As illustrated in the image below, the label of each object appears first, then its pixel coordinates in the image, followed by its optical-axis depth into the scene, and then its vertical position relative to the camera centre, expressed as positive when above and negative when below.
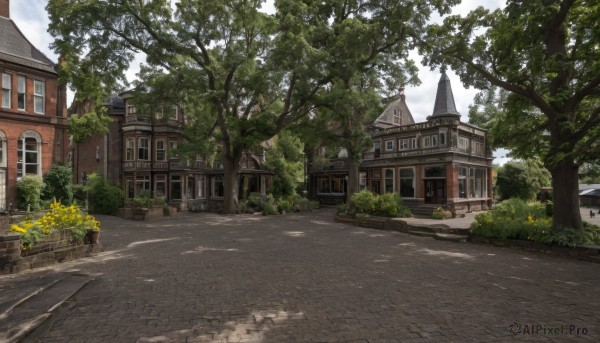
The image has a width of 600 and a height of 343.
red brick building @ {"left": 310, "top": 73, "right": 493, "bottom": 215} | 25.45 +1.16
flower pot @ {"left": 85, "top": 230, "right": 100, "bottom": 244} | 10.26 -1.84
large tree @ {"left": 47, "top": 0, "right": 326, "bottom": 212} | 18.14 +7.70
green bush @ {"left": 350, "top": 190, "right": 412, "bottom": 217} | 18.73 -1.60
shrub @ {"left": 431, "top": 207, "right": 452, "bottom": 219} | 22.42 -2.51
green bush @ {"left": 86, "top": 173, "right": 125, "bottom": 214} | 24.91 -1.52
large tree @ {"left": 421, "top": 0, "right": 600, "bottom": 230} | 9.95 +3.47
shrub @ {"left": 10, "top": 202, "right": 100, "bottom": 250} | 8.31 -1.39
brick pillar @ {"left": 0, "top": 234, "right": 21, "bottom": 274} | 7.55 -1.73
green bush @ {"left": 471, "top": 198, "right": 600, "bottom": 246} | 10.23 -1.75
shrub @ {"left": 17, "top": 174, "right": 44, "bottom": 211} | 19.38 -0.88
